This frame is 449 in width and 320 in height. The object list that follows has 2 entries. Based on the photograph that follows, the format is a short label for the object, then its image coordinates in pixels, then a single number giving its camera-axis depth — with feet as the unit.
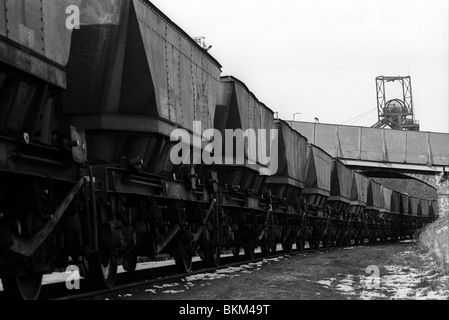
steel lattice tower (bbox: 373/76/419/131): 211.41
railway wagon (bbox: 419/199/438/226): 180.37
